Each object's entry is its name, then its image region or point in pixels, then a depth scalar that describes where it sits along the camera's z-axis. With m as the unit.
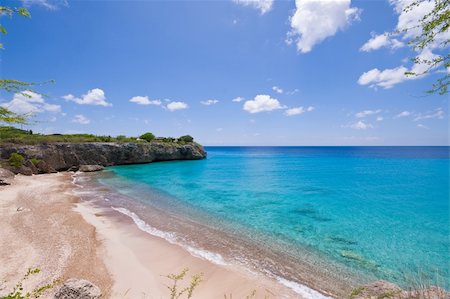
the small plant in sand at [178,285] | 8.07
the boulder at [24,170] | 36.44
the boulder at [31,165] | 38.78
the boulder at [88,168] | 46.09
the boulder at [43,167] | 41.03
